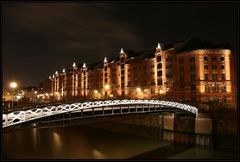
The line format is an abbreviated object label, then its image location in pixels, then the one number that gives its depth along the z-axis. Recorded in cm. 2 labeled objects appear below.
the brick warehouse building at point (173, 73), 6931
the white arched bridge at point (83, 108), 2223
